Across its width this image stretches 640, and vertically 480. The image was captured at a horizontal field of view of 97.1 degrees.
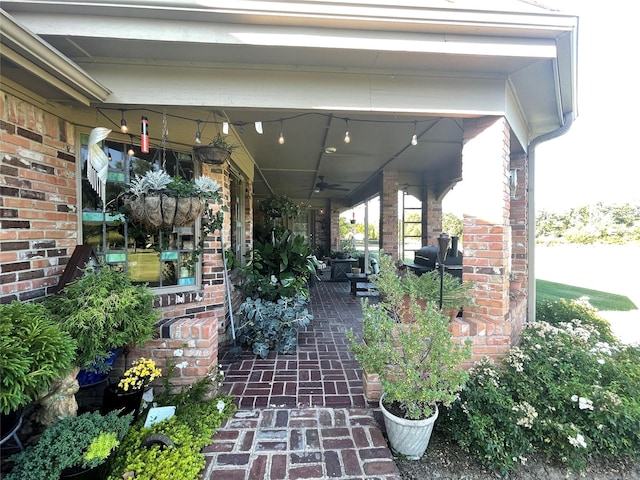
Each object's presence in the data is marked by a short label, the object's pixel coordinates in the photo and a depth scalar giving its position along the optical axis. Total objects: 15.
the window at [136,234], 2.45
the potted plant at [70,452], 1.25
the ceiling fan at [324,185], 7.05
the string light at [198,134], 2.60
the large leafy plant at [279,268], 3.42
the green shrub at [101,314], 1.63
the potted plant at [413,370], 1.68
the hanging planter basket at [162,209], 1.99
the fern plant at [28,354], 1.15
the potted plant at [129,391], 1.77
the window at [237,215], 4.31
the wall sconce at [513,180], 3.40
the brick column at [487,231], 2.33
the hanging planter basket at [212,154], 2.67
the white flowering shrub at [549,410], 1.71
